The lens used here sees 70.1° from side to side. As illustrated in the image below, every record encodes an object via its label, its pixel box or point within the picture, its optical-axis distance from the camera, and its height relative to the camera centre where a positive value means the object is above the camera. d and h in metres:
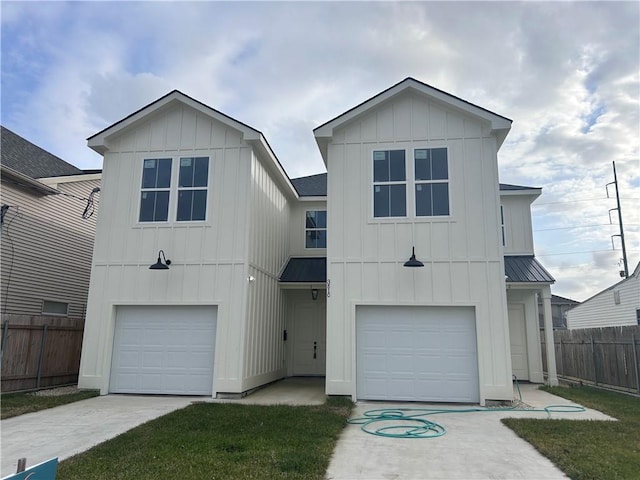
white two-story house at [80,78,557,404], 9.73 +1.76
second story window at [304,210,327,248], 14.91 +3.38
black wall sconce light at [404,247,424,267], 9.56 +1.49
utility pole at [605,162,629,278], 31.48 +7.62
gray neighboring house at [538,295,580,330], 33.00 +2.33
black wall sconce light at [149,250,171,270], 10.12 +1.47
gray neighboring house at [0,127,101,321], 12.33 +2.85
